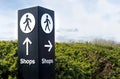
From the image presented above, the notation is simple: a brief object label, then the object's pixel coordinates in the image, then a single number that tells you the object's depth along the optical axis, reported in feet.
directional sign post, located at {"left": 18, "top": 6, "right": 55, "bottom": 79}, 19.38
